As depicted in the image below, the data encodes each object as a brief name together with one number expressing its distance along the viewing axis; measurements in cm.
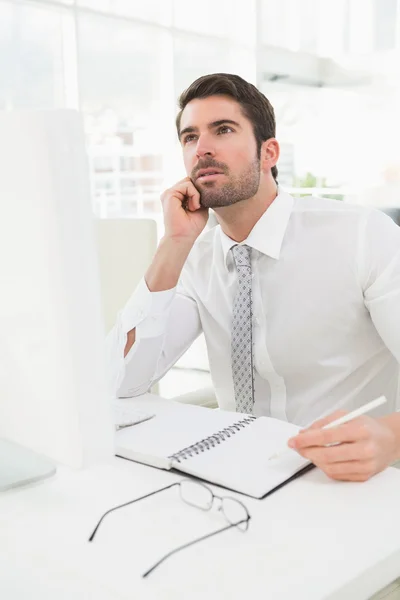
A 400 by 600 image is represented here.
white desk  63
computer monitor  60
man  147
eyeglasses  73
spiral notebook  86
